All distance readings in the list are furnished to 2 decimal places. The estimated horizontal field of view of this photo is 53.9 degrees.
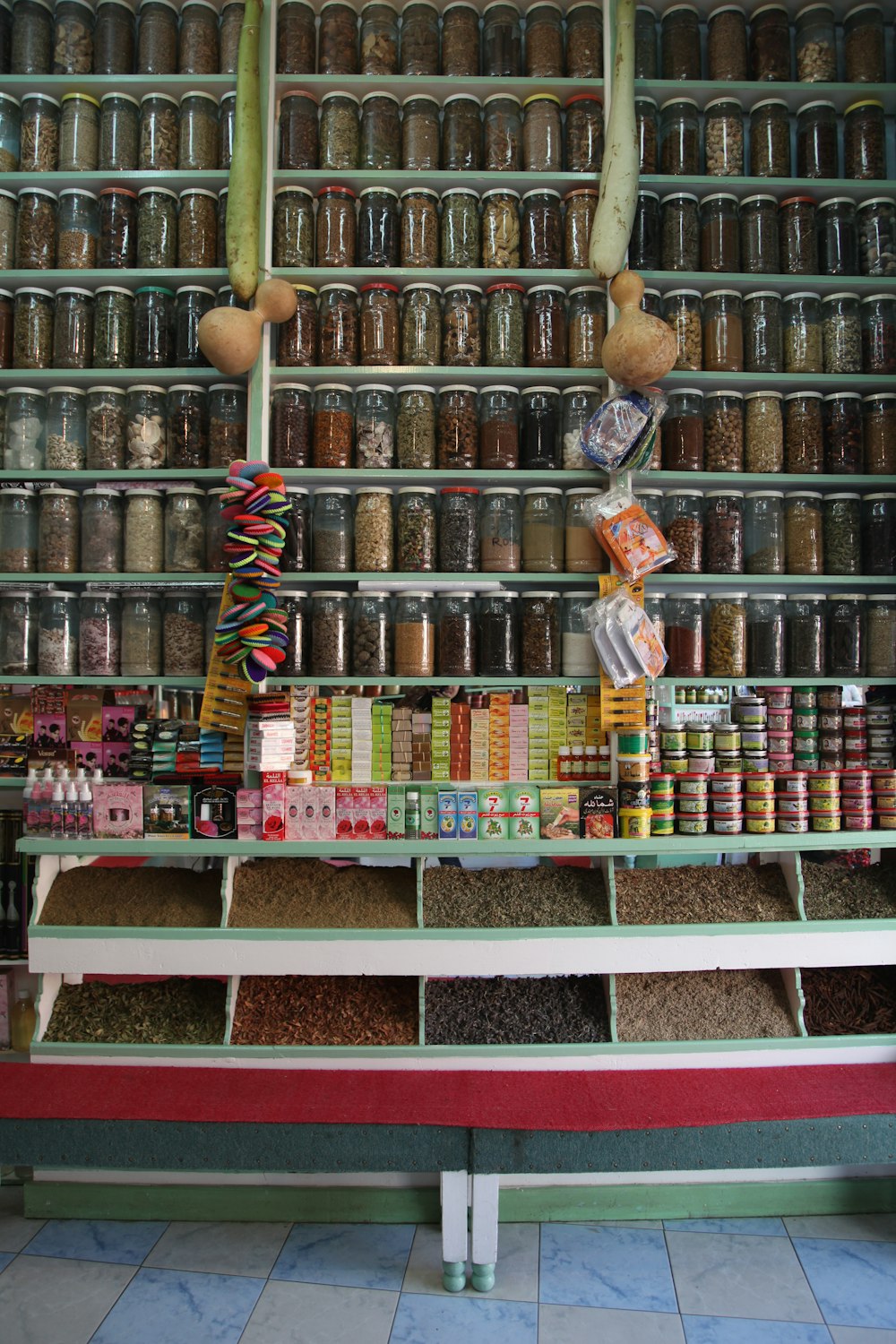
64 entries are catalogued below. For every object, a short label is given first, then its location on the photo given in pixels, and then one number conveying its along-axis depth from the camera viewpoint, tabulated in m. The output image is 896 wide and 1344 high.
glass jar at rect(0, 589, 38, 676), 2.53
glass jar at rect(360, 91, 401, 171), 2.56
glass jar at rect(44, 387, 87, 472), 2.53
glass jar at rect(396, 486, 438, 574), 2.48
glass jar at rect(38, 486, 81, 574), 2.52
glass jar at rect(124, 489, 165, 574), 2.51
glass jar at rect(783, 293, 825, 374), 2.54
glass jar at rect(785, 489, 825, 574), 2.50
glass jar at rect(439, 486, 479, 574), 2.48
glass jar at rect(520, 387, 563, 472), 2.50
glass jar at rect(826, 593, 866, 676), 2.50
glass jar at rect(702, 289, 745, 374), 2.51
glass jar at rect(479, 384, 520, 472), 2.49
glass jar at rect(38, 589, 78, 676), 2.52
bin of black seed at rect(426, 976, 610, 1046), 2.32
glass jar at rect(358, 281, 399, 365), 2.50
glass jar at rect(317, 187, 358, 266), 2.52
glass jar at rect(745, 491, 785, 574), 2.50
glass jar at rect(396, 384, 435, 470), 2.49
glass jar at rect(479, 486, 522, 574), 2.47
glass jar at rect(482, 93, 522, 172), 2.56
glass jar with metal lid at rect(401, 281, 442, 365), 2.49
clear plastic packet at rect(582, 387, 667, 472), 2.33
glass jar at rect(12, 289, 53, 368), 2.54
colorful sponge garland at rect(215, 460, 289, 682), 2.22
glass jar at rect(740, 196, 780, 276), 2.53
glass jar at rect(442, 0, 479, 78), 2.57
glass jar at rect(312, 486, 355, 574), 2.48
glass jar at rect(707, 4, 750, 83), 2.55
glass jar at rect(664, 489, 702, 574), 2.49
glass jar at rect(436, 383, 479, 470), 2.48
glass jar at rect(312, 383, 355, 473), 2.49
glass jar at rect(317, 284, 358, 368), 2.50
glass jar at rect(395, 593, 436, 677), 2.46
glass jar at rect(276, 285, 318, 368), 2.51
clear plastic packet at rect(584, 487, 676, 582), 2.33
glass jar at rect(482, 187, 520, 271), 2.53
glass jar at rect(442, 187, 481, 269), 2.52
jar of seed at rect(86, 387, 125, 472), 2.52
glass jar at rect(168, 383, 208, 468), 2.50
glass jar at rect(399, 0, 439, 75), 2.56
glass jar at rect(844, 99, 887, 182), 2.53
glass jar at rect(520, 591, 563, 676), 2.47
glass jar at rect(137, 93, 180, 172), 2.56
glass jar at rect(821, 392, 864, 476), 2.50
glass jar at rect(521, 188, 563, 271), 2.52
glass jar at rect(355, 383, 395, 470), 2.51
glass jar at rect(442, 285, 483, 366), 2.50
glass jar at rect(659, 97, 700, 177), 2.55
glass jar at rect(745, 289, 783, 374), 2.52
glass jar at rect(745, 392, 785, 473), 2.50
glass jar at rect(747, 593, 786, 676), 2.48
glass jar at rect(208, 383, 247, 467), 2.49
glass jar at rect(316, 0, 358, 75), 2.55
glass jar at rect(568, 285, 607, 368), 2.49
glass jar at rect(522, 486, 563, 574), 2.48
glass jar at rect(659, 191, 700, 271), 2.53
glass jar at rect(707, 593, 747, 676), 2.48
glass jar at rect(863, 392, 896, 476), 2.51
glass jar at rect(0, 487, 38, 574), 2.54
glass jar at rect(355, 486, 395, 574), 2.47
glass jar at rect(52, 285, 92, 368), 2.53
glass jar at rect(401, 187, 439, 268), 2.52
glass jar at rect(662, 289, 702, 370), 2.51
